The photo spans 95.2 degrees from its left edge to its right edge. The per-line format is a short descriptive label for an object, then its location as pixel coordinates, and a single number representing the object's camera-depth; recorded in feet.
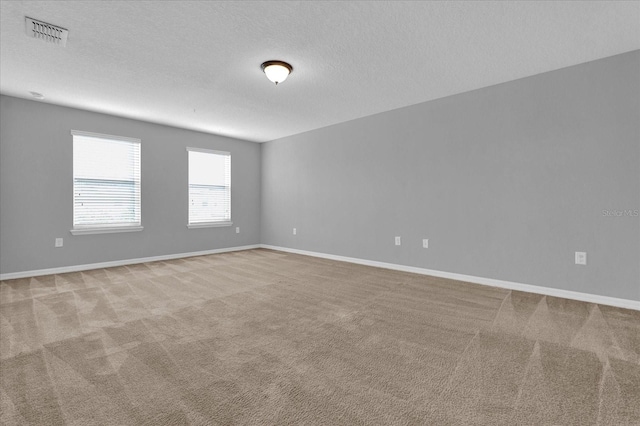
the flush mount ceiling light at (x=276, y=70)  9.96
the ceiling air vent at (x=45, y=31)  7.81
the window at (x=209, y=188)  19.56
